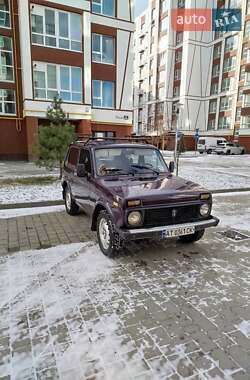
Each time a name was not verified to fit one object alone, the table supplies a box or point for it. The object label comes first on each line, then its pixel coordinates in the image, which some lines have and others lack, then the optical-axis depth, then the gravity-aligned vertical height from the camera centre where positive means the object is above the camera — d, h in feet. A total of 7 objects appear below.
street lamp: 37.29 -0.17
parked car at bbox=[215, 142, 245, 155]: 119.14 -4.23
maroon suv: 13.14 -2.97
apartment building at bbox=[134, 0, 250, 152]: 137.49 +35.33
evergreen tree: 34.96 -0.48
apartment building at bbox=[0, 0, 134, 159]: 60.23 +16.46
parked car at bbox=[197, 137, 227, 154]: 126.76 -2.34
